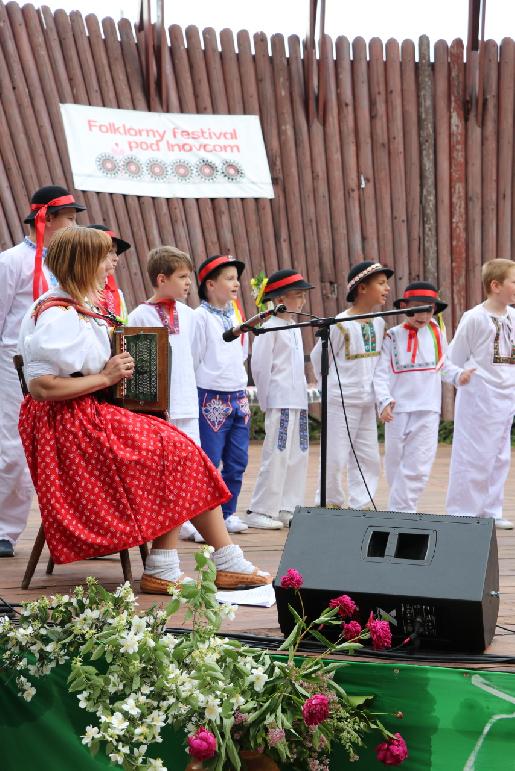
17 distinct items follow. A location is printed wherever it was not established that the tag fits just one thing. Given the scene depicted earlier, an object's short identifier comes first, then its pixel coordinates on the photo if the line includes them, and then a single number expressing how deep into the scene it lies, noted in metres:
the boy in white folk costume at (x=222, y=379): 5.54
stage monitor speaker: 3.07
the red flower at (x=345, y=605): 3.01
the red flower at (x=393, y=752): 2.77
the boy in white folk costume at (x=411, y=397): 6.09
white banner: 9.34
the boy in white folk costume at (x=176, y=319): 5.08
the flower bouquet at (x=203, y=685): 2.63
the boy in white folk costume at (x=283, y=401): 6.09
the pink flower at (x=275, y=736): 2.66
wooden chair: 3.95
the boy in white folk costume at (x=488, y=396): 5.91
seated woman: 3.72
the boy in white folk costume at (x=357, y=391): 6.17
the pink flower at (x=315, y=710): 2.58
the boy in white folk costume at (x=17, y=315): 4.59
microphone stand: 4.16
